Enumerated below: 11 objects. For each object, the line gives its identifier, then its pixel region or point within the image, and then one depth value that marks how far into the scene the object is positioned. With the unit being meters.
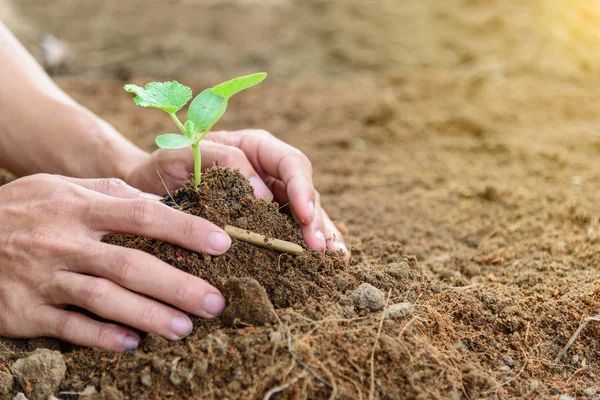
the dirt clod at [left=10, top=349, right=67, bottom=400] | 0.77
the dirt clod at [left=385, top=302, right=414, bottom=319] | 0.79
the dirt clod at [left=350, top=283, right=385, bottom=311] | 0.80
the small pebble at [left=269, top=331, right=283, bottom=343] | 0.76
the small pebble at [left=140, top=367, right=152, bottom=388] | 0.76
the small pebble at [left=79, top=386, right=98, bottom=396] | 0.77
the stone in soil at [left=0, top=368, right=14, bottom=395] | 0.78
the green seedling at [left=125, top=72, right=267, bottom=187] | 0.78
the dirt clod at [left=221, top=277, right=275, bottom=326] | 0.78
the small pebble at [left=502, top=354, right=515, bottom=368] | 0.80
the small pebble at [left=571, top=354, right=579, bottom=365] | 0.81
